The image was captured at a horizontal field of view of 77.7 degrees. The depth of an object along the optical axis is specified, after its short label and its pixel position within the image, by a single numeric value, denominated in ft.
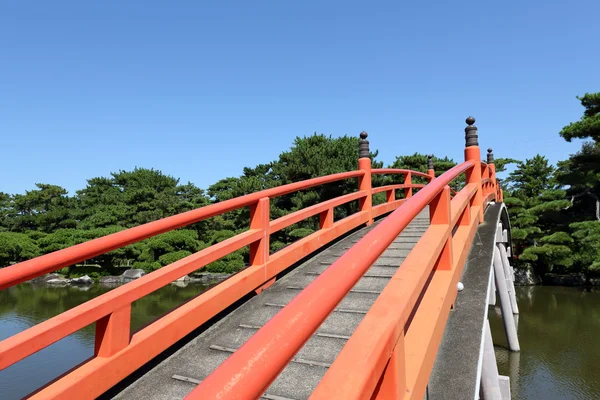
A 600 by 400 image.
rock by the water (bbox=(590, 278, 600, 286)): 63.05
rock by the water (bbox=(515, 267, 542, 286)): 68.80
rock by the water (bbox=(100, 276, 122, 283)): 83.08
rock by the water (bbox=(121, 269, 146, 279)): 81.04
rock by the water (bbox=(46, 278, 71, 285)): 85.14
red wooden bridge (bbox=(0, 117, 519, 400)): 3.69
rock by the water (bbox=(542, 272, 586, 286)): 65.92
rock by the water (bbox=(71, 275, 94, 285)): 83.76
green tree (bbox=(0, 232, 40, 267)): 89.51
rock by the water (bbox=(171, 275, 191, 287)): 80.77
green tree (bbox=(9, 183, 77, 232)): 113.80
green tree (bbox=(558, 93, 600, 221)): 52.65
